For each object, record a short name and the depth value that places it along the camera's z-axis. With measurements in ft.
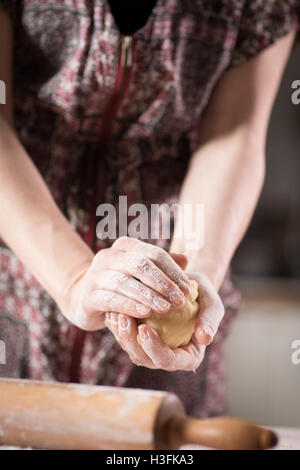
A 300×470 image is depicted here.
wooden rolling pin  3.63
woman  3.76
